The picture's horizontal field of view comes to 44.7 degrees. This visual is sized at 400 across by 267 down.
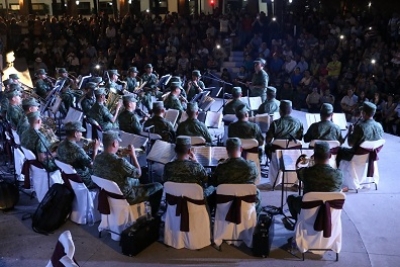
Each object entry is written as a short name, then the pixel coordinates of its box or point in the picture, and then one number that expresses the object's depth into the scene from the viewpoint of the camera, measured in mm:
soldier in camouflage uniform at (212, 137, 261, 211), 5727
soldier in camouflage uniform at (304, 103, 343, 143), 7484
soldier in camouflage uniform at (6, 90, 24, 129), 8619
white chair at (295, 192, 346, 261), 5379
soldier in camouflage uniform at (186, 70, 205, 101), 11953
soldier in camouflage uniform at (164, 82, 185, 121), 9992
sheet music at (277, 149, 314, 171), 6457
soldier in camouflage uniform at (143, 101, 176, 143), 8219
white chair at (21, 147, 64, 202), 6828
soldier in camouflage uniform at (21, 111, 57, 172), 6926
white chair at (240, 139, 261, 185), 7434
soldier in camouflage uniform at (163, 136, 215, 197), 5789
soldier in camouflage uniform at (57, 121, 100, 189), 6395
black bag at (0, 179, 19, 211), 7062
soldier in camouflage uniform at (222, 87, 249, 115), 9517
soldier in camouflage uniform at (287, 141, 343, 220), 5469
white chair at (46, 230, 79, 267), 3619
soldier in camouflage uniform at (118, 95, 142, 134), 8406
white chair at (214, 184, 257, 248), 5629
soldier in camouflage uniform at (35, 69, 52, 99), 11992
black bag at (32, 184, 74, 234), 6434
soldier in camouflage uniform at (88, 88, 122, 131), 8945
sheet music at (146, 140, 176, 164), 6846
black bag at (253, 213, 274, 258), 5688
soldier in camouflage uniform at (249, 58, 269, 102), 11203
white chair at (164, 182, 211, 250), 5648
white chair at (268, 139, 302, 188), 7566
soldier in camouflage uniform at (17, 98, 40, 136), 7871
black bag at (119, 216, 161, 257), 5766
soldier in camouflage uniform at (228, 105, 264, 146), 7645
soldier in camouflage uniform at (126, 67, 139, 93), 12539
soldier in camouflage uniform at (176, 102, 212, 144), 7895
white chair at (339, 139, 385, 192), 7289
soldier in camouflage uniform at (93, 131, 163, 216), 5855
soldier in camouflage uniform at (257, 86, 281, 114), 9445
